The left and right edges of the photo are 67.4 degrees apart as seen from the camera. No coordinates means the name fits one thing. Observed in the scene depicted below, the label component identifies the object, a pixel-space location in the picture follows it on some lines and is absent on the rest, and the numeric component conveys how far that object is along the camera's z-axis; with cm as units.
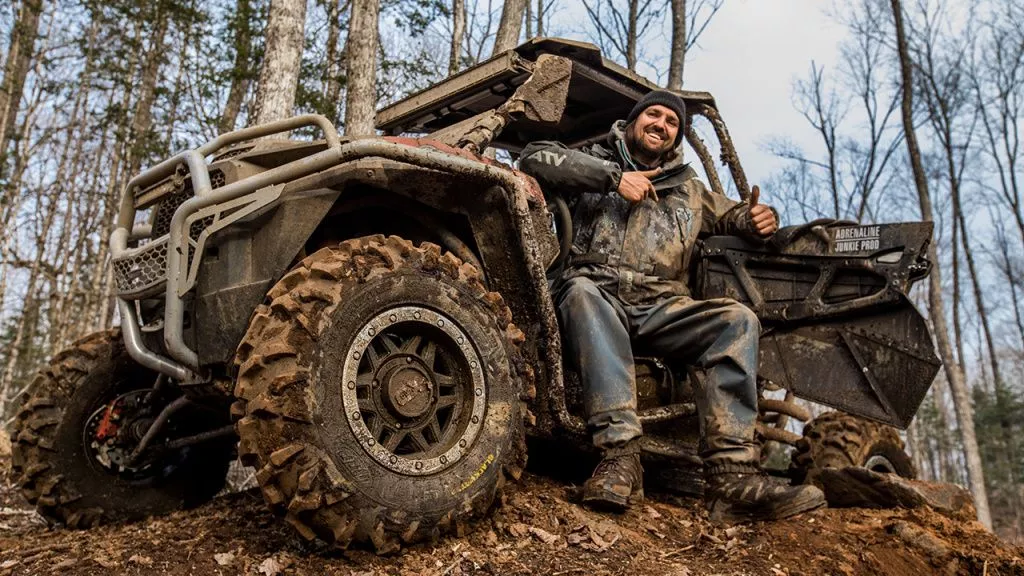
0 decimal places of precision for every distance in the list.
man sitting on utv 326
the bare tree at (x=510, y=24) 1017
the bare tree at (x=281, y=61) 636
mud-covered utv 241
